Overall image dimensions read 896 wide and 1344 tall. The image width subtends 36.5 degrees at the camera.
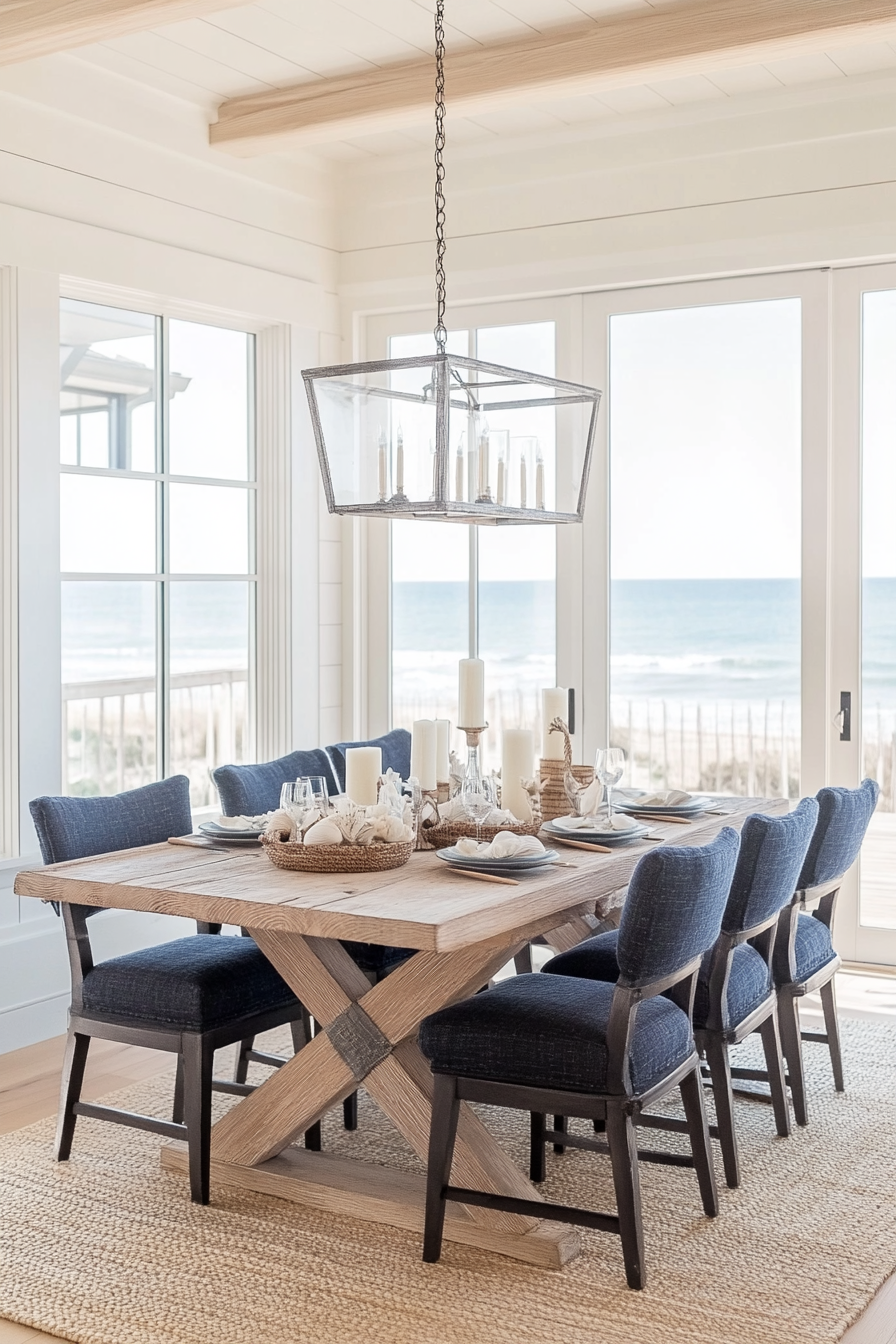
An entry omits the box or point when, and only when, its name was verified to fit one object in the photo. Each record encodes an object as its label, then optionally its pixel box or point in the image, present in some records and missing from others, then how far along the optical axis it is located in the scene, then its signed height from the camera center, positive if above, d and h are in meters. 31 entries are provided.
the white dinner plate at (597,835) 3.09 -0.47
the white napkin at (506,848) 2.83 -0.46
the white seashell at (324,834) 2.86 -0.43
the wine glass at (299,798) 2.97 -0.37
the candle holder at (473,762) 3.27 -0.32
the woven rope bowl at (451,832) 3.13 -0.47
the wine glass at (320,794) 2.99 -0.36
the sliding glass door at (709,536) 4.74 +0.34
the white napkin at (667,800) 3.62 -0.45
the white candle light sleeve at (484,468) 3.06 +0.37
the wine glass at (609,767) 3.22 -0.32
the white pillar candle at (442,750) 3.37 -0.30
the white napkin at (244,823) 3.21 -0.46
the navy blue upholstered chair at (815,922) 3.23 -0.69
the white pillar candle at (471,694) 3.39 -0.16
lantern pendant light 2.91 +0.43
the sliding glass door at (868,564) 4.60 +0.23
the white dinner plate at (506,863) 2.78 -0.48
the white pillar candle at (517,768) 3.21 -0.33
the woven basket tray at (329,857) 2.83 -0.47
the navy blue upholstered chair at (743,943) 2.84 -0.66
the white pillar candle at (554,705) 3.48 -0.19
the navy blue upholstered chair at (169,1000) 2.84 -0.79
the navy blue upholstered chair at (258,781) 3.70 -0.42
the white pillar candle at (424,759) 3.32 -0.31
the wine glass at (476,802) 3.18 -0.40
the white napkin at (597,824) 3.17 -0.45
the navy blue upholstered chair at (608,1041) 2.44 -0.76
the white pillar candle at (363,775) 3.07 -0.33
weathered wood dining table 2.54 -0.70
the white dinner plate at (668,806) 3.55 -0.46
